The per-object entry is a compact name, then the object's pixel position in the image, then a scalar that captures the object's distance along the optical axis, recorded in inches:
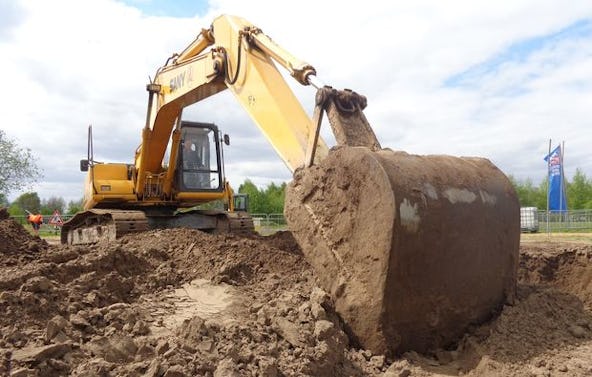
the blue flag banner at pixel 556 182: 1091.9
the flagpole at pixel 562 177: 1090.1
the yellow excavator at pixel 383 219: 162.9
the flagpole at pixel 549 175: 1083.0
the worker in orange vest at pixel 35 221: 994.7
